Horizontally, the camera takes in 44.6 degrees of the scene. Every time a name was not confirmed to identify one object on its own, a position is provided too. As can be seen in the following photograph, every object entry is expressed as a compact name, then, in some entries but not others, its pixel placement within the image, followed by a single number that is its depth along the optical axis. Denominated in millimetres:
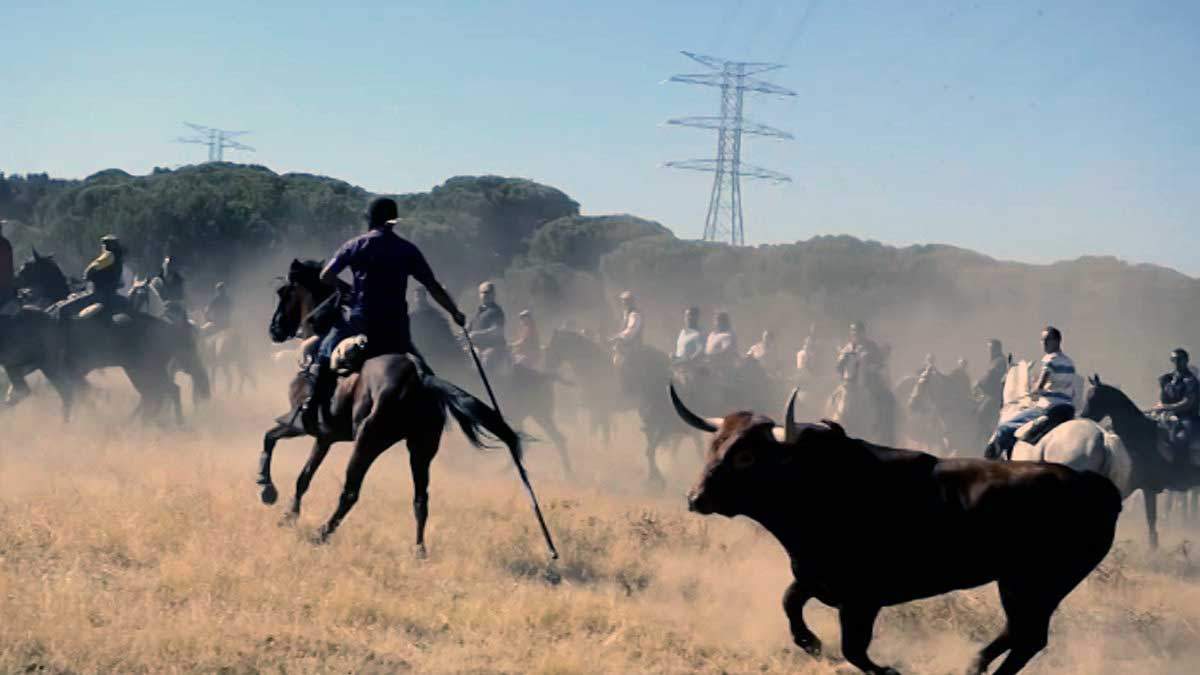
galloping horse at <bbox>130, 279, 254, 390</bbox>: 27344
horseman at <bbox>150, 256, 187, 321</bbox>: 24531
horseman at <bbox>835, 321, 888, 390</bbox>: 22984
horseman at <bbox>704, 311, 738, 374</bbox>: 22312
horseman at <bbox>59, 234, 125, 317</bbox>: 18609
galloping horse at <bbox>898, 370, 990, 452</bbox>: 25266
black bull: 7875
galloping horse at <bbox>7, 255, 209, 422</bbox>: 18016
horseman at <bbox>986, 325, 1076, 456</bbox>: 12352
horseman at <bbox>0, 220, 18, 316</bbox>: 17312
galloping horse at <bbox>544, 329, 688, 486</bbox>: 21500
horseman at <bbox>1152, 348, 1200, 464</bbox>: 17109
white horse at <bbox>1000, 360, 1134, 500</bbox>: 12227
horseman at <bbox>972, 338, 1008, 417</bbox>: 24297
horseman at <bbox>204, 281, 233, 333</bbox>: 28577
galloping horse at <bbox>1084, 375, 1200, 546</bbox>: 15305
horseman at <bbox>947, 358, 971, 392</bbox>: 25750
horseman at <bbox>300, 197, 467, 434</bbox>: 10703
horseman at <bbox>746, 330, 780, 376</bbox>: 26875
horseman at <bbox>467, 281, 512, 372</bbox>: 20297
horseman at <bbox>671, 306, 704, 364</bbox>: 22500
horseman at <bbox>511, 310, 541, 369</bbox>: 21812
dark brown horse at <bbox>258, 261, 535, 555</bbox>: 10516
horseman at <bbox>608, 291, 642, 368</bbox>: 22500
